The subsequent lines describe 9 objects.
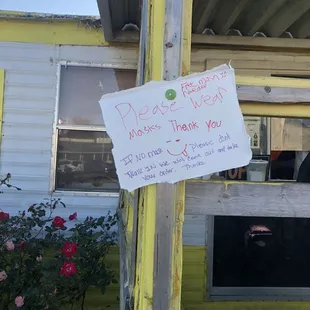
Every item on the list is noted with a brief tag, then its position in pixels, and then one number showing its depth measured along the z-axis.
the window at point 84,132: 3.81
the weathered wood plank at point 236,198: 1.69
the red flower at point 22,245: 3.29
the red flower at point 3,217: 3.26
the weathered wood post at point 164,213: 1.61
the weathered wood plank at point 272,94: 1.69
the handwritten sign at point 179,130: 1.58
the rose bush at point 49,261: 3.07
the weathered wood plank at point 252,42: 3.86
